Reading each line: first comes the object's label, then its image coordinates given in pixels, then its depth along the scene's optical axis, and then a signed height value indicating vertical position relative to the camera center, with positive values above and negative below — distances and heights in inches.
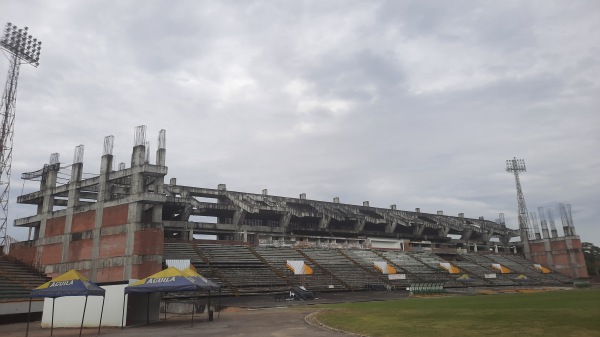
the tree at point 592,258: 3988.7 +142.7
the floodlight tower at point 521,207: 3863.2 +586.2
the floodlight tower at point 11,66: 2181.3 +1112.8
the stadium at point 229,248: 1868.8 +192.1
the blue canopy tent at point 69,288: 834.8 +4.9
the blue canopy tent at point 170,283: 943.7 +7.5
